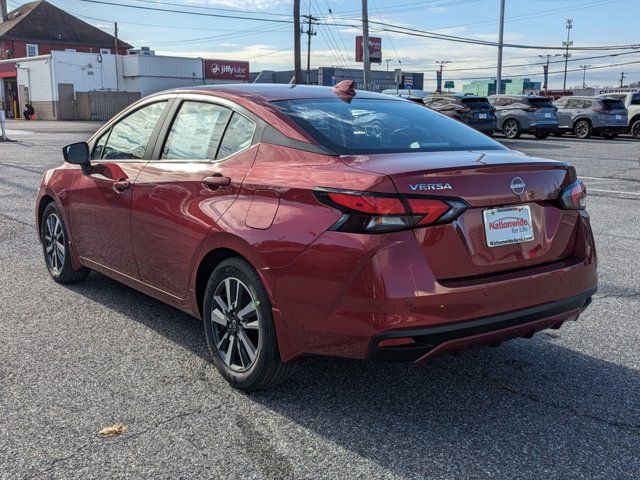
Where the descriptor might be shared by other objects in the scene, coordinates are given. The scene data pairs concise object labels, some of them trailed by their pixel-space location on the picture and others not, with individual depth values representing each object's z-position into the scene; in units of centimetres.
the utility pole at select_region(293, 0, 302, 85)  3711
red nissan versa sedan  300
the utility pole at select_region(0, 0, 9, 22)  7912
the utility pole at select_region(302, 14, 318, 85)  6401
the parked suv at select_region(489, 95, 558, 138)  2617
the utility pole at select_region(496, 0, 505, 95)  3981
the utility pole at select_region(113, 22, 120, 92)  5731
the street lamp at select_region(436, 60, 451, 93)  11104
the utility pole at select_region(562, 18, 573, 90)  10446
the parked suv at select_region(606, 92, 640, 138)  2845
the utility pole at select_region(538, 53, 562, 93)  9585
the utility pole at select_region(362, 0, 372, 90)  3097
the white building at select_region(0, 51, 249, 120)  5244
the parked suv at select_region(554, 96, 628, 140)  2714
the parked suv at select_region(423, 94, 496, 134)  2339
